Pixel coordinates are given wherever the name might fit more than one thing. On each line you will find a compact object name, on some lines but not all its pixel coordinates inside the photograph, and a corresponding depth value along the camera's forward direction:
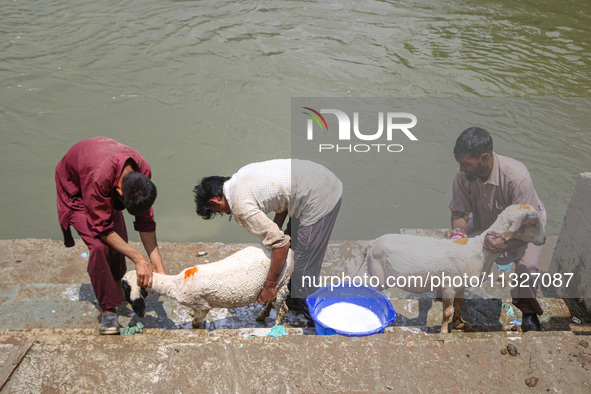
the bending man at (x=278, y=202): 3.61
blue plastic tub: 4.02
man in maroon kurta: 3.66
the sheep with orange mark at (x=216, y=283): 3.80
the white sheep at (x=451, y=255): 3.94
